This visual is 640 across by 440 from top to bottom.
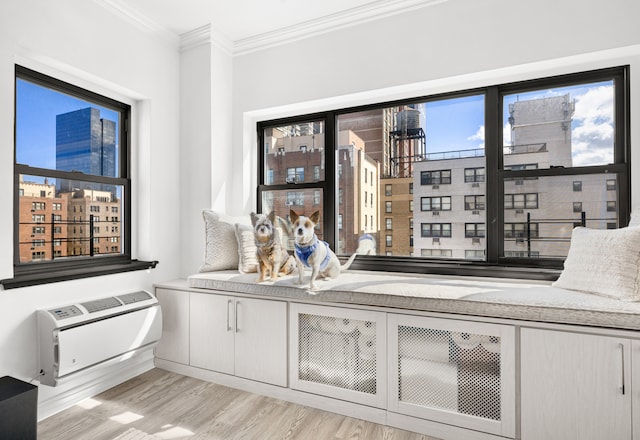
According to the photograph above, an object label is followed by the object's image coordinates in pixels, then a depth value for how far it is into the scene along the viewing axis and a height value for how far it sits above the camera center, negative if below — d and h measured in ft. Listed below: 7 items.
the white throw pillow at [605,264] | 5.25 -0.68
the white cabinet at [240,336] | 7.39 -2.50
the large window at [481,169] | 7.18 +1.22
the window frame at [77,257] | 6.75 +0.10
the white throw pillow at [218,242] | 8.79 -0.47
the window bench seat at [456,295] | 5.11 -1.27
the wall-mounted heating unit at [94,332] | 6.48 -2.20
